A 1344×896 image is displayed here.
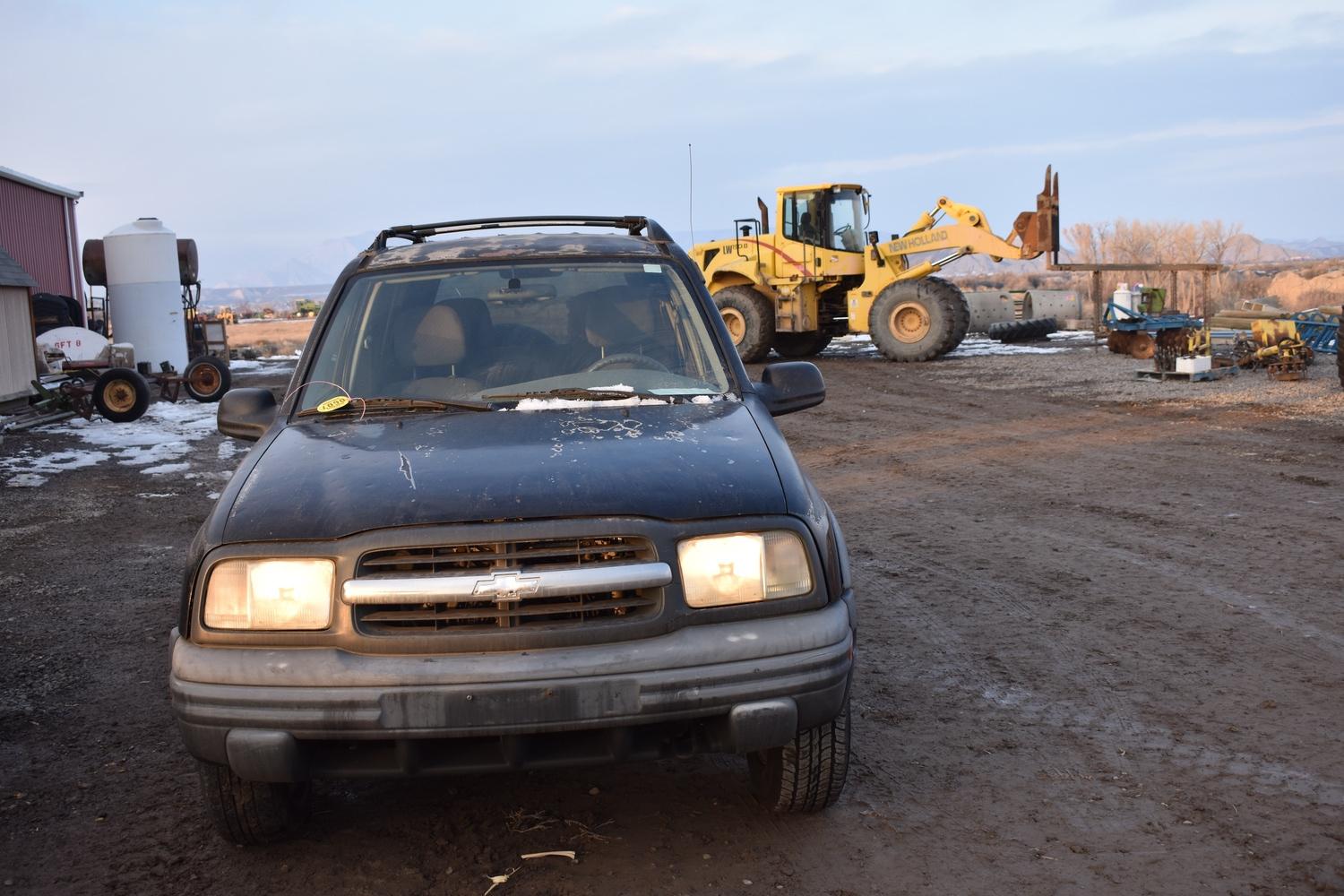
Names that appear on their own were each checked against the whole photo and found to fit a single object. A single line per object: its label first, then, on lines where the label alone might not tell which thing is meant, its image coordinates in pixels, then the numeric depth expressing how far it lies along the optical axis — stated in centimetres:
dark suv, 286
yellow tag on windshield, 396
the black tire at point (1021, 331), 2589
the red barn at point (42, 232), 2417
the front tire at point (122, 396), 1488
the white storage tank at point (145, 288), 2136
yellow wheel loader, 2111
